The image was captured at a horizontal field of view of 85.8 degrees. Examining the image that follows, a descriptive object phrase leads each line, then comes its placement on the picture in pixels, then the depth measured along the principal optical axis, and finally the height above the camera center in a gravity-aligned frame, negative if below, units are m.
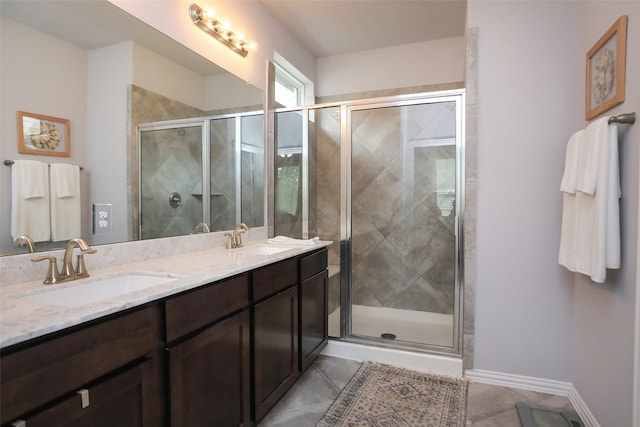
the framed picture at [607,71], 1.50 +0.65
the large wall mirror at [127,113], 1.22 +0.43
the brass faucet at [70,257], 1.25 -0.18
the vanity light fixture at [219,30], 2.01 +1.12
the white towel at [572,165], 1.71 +0.22
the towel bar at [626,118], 1.43 +0.37
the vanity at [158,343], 0.80 -0.42
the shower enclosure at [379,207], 2.68 +0.00
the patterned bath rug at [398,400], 1.82 -1.13
